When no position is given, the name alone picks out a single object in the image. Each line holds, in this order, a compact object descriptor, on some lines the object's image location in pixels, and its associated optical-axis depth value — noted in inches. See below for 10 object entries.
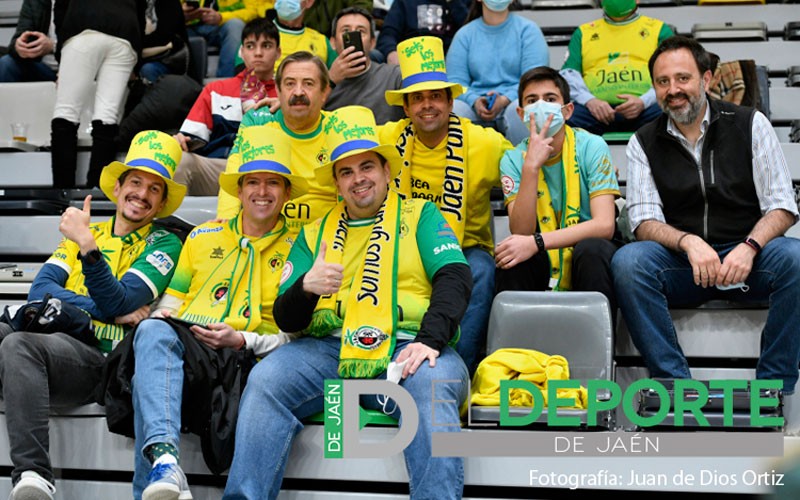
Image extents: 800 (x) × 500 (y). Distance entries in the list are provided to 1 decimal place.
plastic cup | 211.0
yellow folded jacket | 113.5
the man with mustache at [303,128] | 147.0
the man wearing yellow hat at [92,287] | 116.1
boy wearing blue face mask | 131.3
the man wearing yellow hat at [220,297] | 109.4
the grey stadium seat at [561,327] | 121.6
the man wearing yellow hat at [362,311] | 108.0
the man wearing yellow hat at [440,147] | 141.8
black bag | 122.0
